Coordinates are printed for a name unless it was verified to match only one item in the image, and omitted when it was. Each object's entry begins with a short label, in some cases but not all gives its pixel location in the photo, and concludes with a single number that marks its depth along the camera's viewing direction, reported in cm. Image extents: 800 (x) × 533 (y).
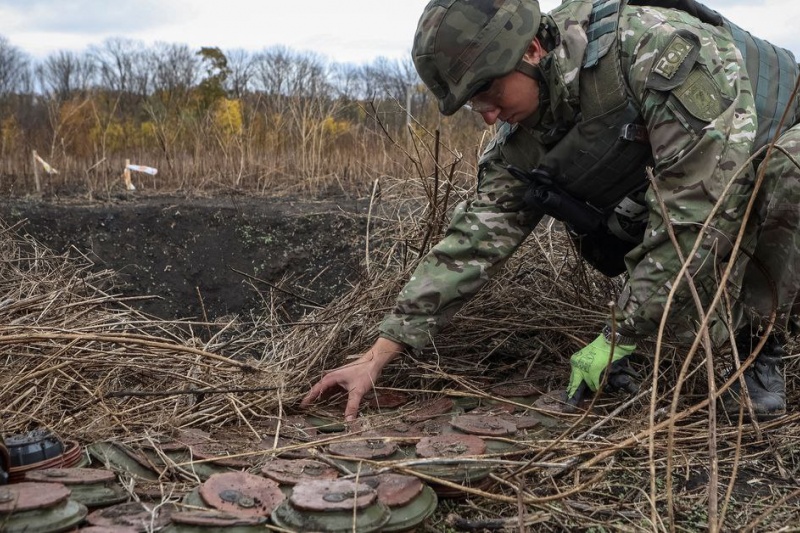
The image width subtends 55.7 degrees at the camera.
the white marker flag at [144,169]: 905
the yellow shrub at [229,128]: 1006
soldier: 222
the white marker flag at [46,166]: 894
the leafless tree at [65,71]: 3975
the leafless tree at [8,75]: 3938
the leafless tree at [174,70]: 2945
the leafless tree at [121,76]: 3472
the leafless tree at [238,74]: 2449
